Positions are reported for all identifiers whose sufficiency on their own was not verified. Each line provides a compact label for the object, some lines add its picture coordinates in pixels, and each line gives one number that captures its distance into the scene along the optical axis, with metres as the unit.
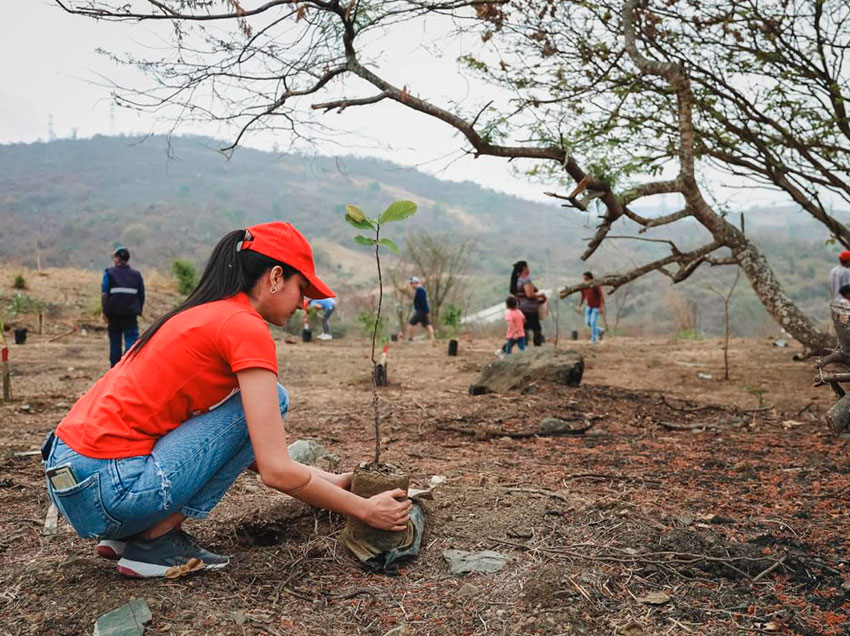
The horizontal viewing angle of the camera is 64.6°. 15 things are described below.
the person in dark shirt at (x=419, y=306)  13.41
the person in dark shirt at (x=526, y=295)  9.84
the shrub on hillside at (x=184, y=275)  18.45
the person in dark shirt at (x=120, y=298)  7.30
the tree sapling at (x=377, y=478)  2.30
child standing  9.64
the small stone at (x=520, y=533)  2.58
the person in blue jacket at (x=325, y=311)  15.03
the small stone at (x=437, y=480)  3.37
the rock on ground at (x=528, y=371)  6.77
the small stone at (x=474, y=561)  2.32
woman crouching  1.91
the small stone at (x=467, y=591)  2.15
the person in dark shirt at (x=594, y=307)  13.67
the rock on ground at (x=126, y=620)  1.79
